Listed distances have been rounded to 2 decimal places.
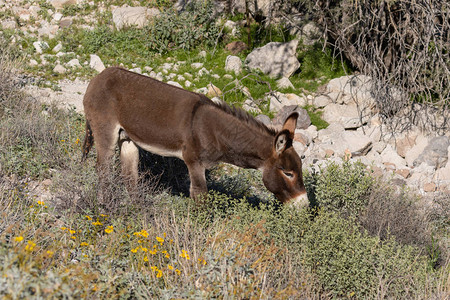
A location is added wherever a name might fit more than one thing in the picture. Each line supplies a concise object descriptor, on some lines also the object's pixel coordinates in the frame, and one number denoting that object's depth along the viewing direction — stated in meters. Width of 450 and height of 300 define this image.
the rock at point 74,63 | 20.47
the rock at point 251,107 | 18.37
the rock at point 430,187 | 15.26
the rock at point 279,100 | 18.55
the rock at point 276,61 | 20.30
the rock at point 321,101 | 19.21
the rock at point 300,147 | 16.86
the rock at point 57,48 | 21.54
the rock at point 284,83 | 19.64
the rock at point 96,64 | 20.56
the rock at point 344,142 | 17.08
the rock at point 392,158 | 16.92
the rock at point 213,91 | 18.62
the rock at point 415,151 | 17.12
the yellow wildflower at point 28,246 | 6.59
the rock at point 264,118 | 17.48
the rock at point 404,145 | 17.50
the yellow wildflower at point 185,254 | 8.36
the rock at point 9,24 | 23.06
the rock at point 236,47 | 21.56
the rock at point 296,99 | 19.11
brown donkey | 11.39
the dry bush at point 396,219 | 12.06
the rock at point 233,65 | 20.30
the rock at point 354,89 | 18.81
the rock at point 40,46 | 21.56
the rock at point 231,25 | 22.64
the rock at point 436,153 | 16.58
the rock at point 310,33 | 21.75
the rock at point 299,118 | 17.45
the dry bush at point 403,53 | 17.59
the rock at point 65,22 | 23.38
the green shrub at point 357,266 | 9.46
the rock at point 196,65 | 20.61
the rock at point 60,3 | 24.59
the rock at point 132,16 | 23.05
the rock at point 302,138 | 17.27
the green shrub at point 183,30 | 21.75
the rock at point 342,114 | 18.56
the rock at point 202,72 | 20.07
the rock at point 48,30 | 22.87
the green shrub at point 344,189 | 12.47
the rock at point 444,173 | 16.16
